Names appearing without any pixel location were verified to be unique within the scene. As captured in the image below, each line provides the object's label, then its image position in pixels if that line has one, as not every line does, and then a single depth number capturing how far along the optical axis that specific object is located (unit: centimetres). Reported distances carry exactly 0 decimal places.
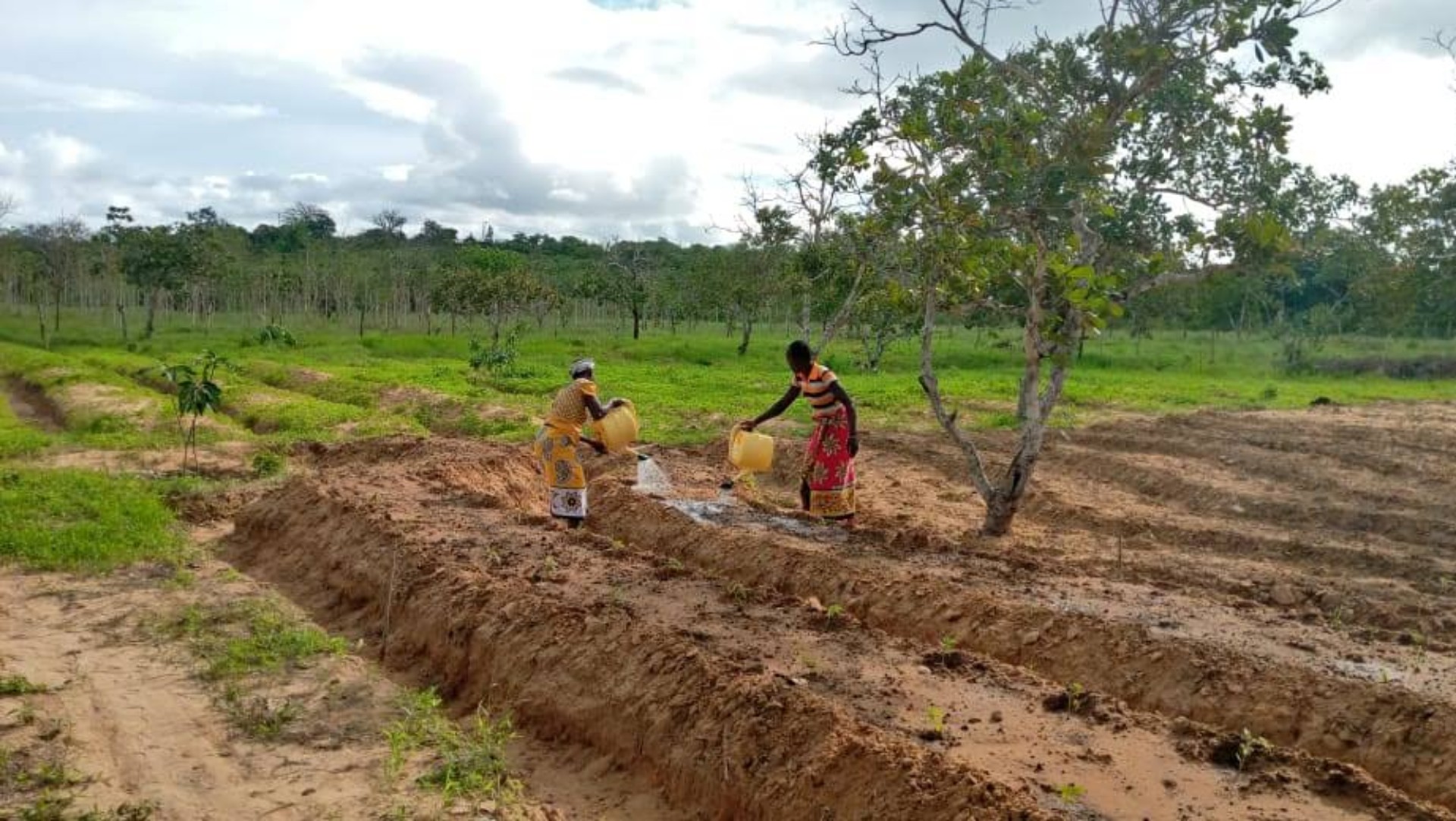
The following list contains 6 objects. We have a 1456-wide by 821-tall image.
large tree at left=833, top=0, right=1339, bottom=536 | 781
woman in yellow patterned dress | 915
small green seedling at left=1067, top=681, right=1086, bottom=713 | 513
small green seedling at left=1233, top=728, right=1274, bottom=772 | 452
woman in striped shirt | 888
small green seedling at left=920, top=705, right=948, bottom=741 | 479
